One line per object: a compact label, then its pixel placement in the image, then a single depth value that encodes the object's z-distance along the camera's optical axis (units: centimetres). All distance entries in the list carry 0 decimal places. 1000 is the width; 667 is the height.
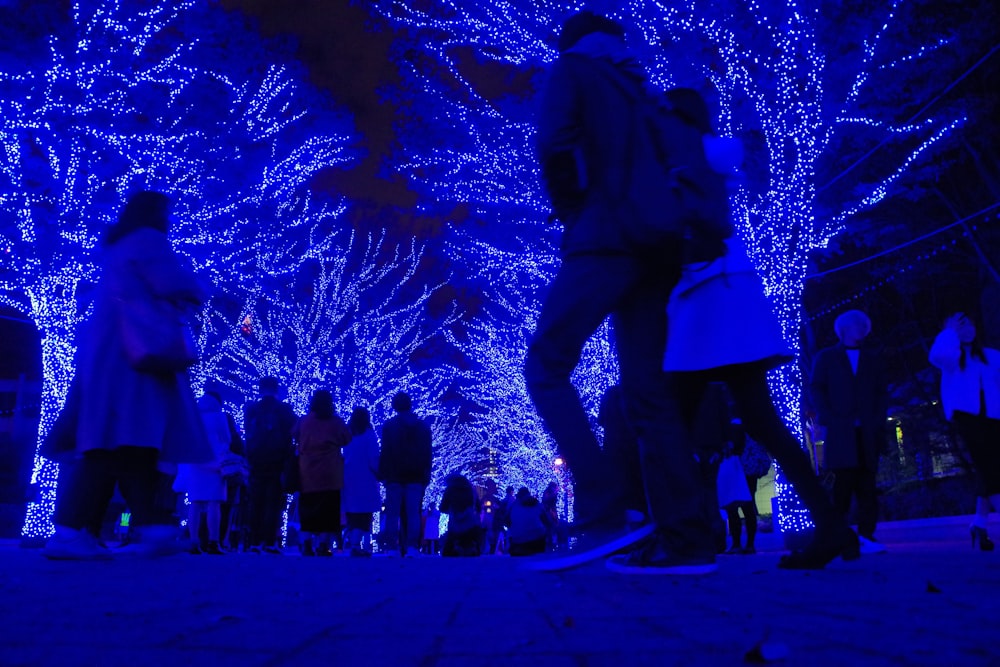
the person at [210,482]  870
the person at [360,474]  1031
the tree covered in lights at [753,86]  1077
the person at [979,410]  650
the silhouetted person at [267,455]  896
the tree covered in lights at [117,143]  1206
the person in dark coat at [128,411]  480
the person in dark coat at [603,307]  345
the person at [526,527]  1104
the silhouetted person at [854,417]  529
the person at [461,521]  1158
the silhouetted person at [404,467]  949
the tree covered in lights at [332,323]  2150
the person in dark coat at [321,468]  881
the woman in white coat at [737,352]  361
